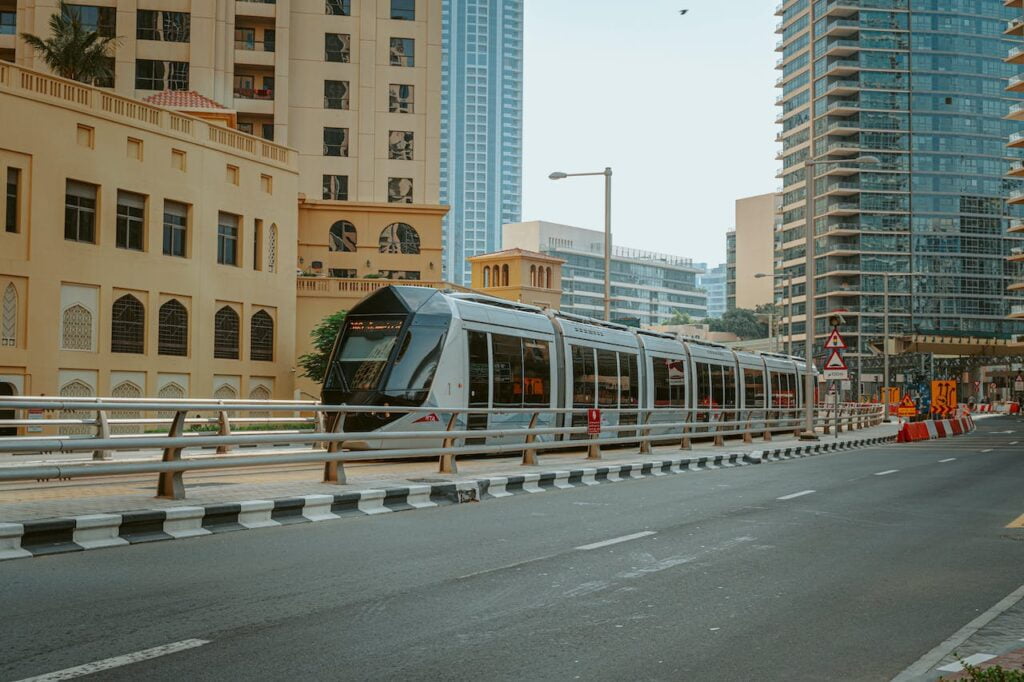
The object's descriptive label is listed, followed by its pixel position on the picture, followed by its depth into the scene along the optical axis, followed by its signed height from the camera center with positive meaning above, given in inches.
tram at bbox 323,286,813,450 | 823.7 +12.9
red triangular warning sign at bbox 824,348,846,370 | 1263.8 +20.2
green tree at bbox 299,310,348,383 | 1738.4 +48.8
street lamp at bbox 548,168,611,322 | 1366.9 +220.4
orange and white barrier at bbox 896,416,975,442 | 1518.2 -75.7
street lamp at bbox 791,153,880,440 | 1289.4 +87.7
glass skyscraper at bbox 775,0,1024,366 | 4862.2 +986.5
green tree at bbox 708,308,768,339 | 5900.6 +287.9
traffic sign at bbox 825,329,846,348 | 1244.5 +43.9
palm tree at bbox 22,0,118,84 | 1771.7 +523.9
